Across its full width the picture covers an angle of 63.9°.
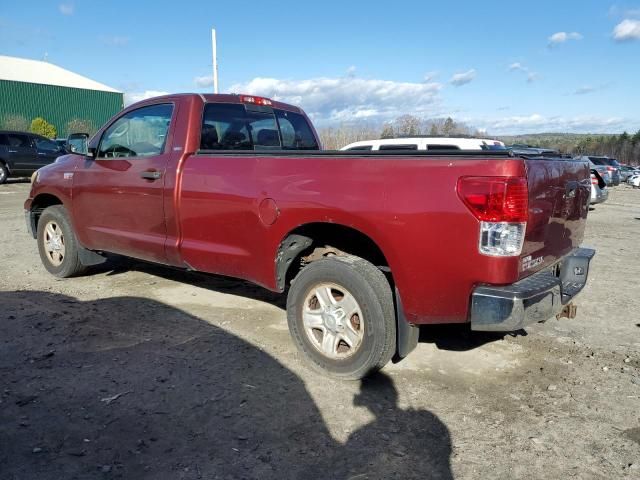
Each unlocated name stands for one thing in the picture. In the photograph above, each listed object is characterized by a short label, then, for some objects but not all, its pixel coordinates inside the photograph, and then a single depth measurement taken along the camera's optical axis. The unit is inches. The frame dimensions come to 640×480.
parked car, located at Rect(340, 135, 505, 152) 361.7
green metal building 1841.8
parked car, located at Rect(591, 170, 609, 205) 588.2
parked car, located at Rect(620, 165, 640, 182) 1370.3
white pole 801.6
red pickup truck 112.9
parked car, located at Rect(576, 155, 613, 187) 928.3
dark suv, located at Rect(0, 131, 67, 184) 704.4
